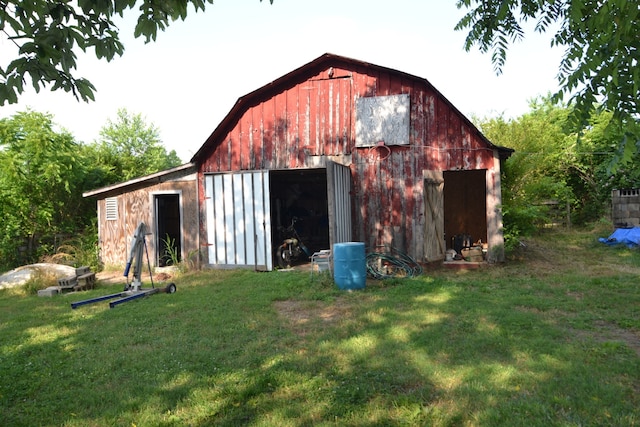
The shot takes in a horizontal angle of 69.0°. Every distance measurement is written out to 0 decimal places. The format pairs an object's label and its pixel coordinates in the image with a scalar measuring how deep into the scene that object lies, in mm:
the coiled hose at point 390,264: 9828
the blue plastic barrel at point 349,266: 8594
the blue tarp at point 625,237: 13100
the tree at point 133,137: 32062
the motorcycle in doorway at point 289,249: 11859
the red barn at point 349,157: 10625
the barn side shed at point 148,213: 12289
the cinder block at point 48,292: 9227
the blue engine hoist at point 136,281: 8148
